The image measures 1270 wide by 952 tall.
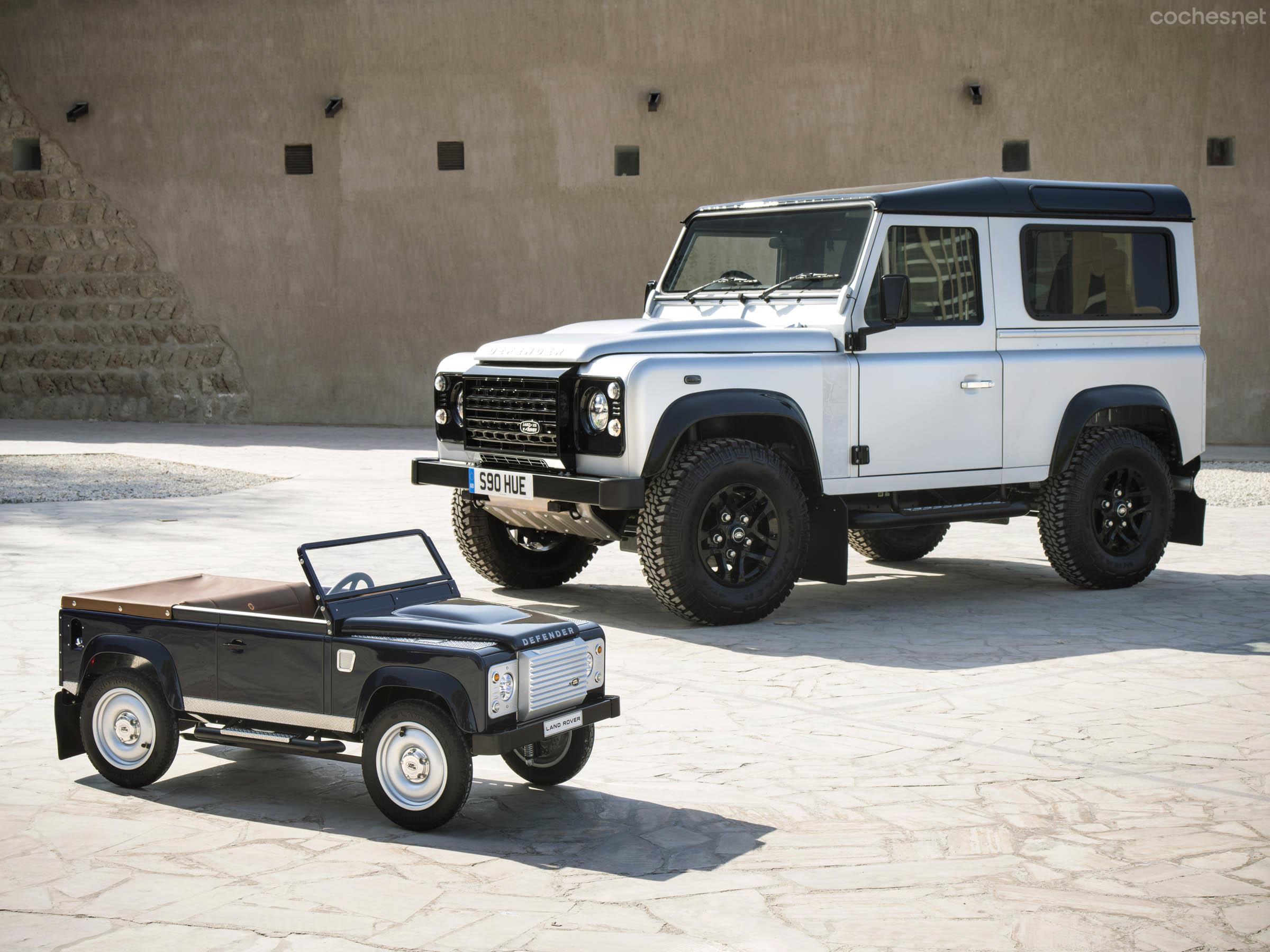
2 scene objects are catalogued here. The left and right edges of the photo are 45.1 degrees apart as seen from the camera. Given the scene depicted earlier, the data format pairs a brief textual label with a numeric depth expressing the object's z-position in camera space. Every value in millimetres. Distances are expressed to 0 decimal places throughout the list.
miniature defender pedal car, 4422
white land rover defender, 7344
